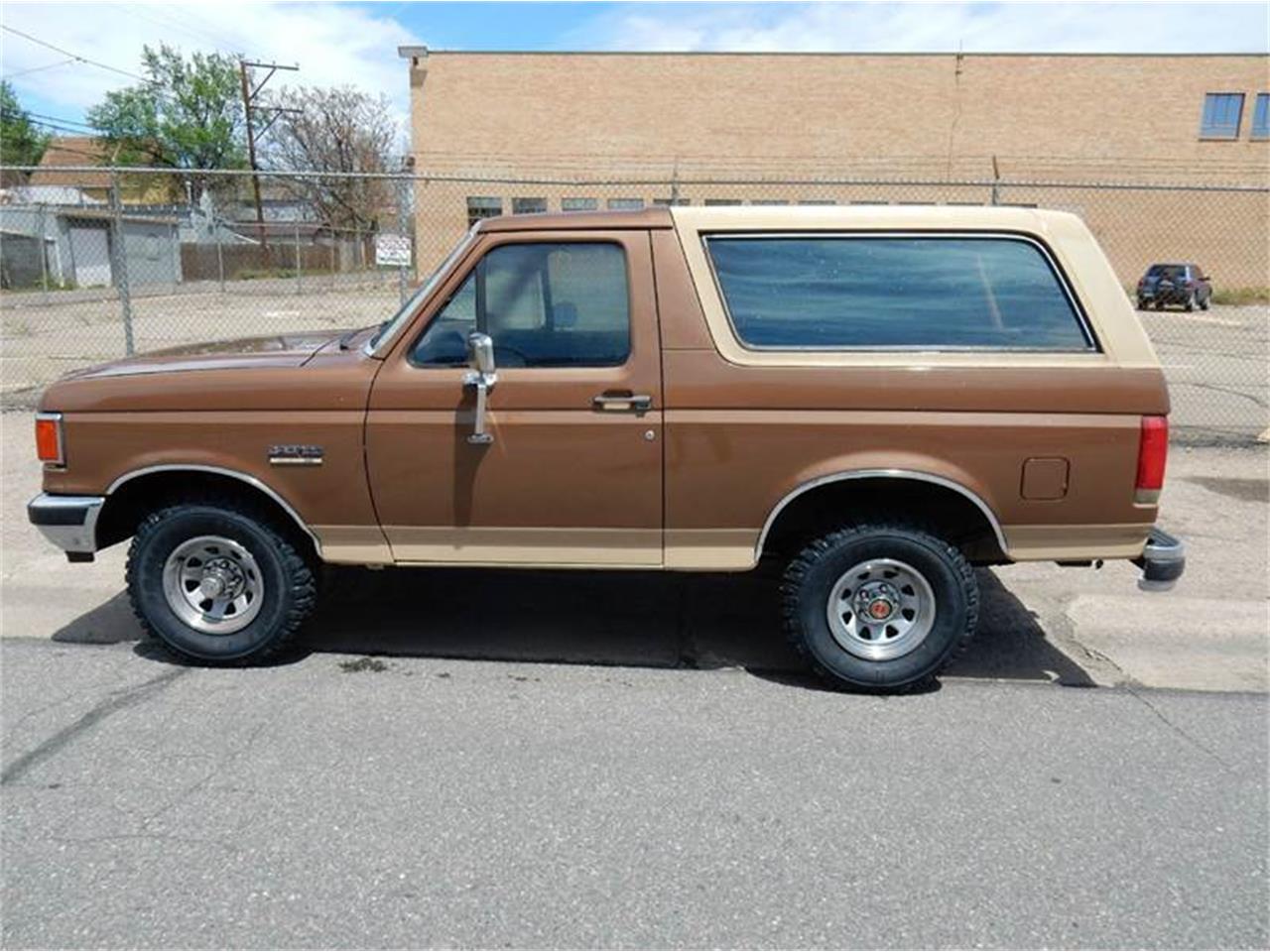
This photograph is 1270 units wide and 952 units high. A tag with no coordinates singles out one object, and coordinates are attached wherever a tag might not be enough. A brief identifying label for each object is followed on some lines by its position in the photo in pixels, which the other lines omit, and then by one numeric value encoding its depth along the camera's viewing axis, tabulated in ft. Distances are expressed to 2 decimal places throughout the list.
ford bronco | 11.36
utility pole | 153.79
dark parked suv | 94.22
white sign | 26.61
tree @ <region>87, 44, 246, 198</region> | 193.47
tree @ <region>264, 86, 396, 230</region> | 180.55
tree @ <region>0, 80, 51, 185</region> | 196.03
